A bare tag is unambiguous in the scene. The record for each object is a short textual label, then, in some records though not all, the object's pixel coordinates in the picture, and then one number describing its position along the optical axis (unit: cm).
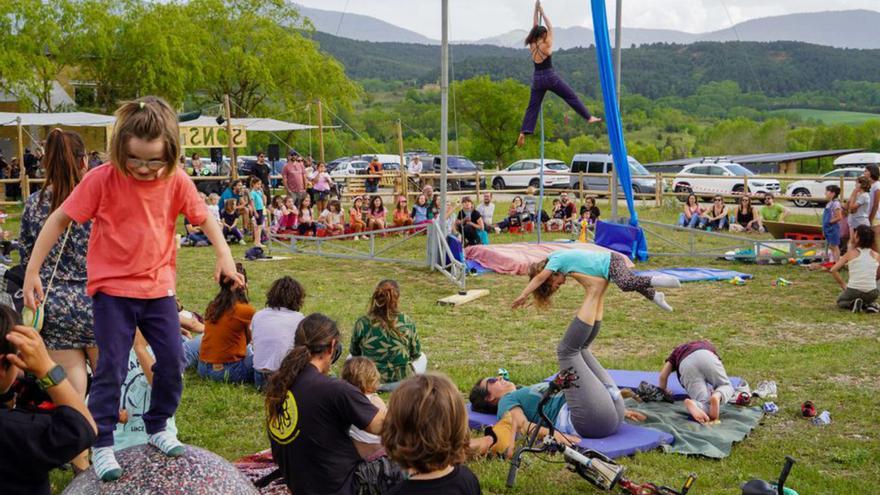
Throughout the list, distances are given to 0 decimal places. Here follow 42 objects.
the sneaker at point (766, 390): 767
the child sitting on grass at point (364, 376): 551
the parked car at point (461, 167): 3647
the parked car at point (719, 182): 3216
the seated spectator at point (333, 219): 1991
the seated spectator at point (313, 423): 447
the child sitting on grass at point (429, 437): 329
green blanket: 633
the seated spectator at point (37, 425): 304
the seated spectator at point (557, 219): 2173
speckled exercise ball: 400
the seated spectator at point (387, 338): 739
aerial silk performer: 1261
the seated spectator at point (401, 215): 2057
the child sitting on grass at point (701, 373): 711
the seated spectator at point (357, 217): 2006
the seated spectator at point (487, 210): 2089
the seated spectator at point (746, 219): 2045
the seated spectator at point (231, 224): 1912
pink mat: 1507
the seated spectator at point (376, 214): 2014
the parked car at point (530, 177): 3512
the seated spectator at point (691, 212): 2120
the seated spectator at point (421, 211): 2022
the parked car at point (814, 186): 3109
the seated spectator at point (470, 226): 1778
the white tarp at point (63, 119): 2619
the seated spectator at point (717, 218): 2092
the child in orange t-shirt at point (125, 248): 400
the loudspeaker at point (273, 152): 3138
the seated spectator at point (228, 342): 764
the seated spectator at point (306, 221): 1980
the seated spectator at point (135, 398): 516
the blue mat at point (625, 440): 614
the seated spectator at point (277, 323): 719
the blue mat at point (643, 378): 754
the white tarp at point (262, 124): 3005
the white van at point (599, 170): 3144
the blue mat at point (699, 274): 1445
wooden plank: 1240
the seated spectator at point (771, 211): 2119
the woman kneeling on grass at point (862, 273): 1152
